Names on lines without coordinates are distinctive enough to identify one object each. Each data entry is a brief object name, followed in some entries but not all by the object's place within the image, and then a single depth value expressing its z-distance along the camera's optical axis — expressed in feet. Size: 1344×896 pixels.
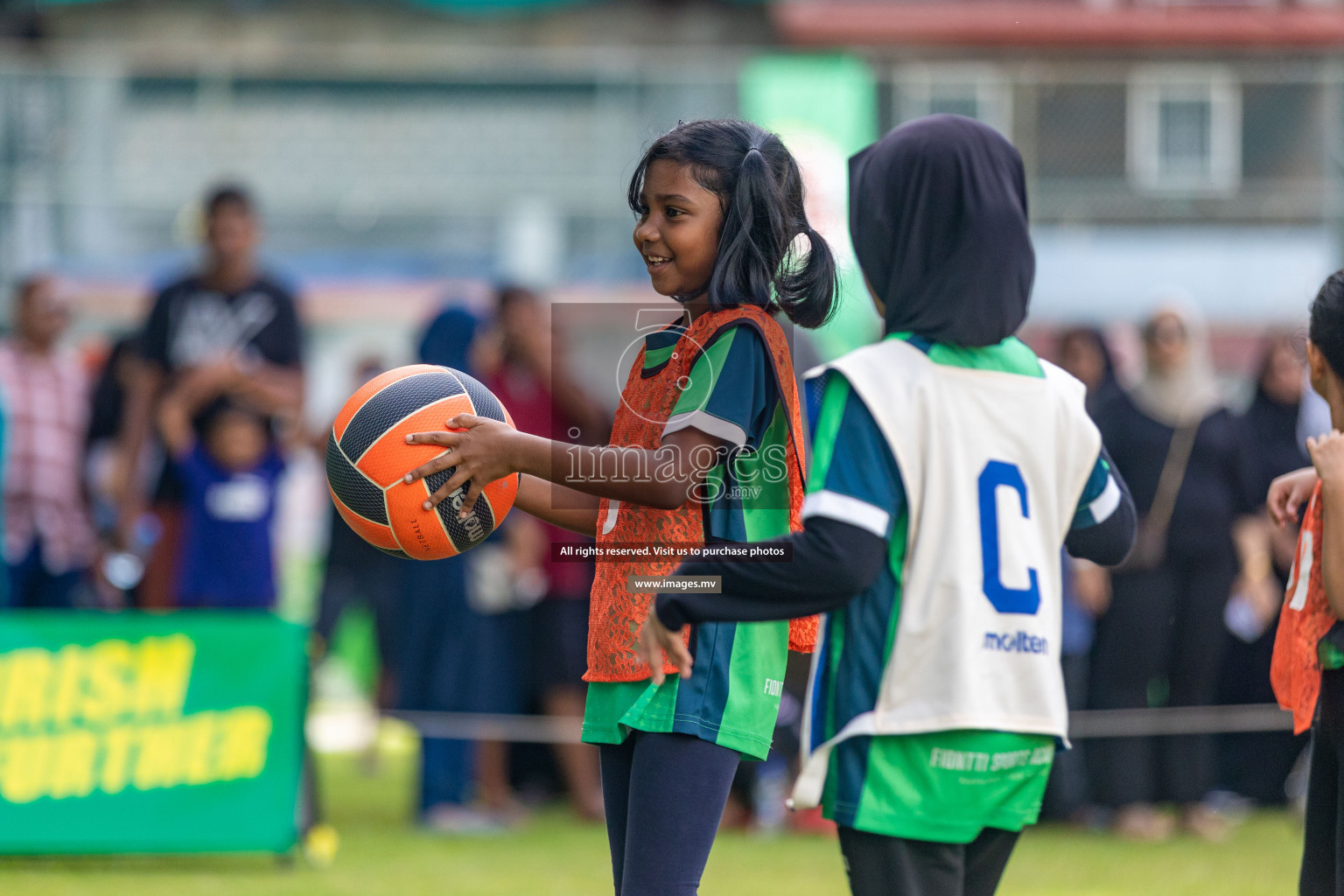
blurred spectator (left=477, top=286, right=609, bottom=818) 43.29
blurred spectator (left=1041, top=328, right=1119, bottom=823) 46.73
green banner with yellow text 37.81
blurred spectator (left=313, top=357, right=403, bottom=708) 54.80
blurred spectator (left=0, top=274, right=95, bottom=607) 46.88
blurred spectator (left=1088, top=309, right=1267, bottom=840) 45.55
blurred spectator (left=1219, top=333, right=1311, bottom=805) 48.57
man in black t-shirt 42.27
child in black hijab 15.75
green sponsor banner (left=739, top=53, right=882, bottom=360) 74.45
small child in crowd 42.34
